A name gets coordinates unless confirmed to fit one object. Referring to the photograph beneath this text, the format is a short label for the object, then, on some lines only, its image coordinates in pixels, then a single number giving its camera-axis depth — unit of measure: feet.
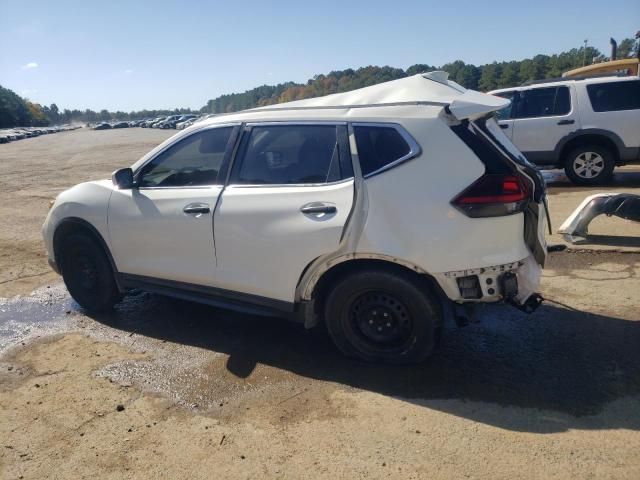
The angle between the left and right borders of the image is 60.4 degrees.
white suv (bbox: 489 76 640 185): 32.09
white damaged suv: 11.35
